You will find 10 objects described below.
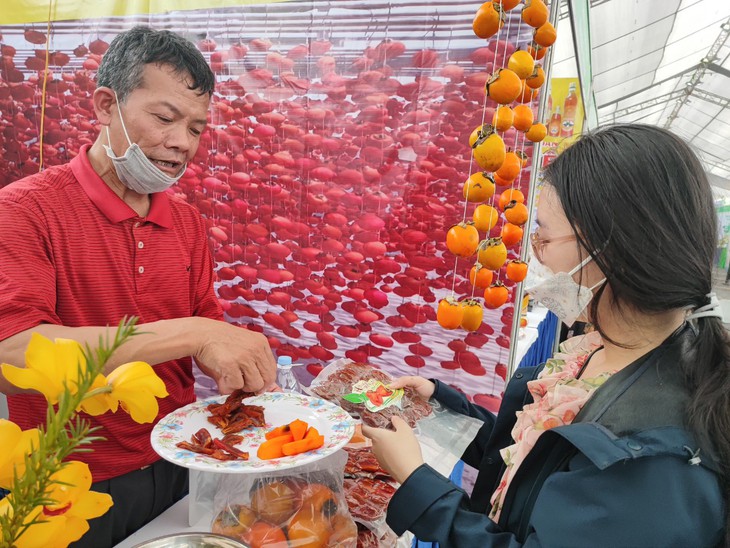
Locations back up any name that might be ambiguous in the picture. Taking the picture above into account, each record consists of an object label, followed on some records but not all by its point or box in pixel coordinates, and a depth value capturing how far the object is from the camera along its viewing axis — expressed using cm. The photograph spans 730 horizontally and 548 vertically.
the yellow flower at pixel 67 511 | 45
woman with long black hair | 77
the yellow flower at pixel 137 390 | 43
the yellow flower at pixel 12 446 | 45
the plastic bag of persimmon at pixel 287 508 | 94
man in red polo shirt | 125
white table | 113
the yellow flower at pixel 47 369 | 41
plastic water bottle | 200
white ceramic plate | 99
